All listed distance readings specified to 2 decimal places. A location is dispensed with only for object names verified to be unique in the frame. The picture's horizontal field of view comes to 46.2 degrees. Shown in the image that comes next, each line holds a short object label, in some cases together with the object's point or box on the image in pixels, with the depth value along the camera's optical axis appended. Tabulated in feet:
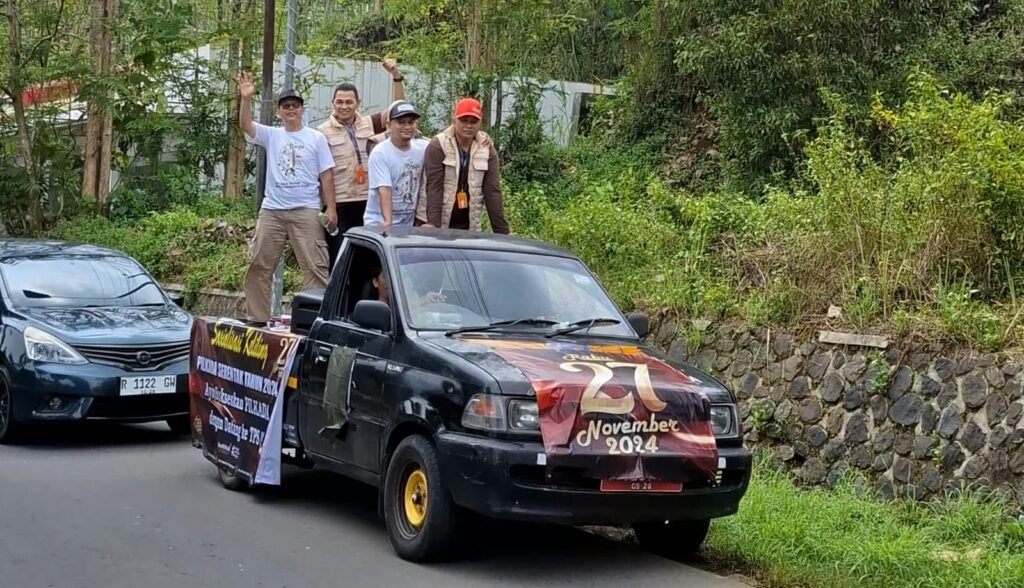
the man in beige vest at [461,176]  32.19
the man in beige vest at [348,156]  36.37
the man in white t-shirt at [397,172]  32.63
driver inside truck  23.40
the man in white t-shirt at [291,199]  35.17
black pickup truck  19.80
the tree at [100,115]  68.80
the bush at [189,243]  57.16
